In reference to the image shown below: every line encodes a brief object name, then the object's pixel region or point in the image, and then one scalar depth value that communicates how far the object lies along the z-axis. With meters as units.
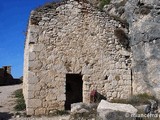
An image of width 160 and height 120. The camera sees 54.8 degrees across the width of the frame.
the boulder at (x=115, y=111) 4.35
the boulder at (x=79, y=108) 5.16
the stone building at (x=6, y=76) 15.63
